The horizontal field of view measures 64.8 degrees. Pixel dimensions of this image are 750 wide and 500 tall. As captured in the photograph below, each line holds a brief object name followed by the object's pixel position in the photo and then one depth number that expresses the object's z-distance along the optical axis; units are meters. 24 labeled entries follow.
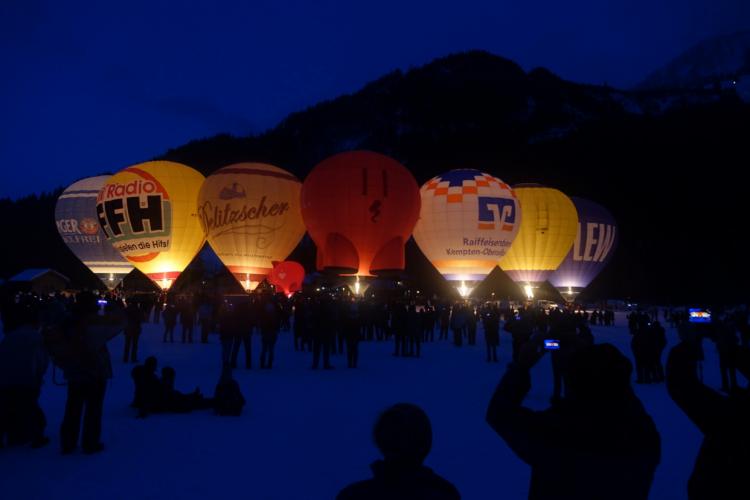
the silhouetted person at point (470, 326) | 18.44
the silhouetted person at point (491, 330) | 13.41
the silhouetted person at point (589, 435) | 2.01
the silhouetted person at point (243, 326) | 10.99
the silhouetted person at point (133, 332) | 12.14
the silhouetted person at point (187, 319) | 16.56
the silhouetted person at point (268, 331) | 11.46
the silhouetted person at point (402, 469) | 1.82
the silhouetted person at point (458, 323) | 17.92
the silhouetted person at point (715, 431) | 1.98
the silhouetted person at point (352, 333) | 11.93
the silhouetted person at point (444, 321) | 21.67
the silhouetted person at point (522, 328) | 10.92
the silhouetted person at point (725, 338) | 7.94
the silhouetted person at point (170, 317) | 16.58
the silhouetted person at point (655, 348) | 10.98
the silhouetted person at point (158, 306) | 25.93
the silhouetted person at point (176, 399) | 7.31
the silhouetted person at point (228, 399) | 7.16
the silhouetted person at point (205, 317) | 16.92
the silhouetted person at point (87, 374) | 5.21
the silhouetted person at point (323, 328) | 11.54
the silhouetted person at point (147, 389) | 7.04
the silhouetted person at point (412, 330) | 14.60
